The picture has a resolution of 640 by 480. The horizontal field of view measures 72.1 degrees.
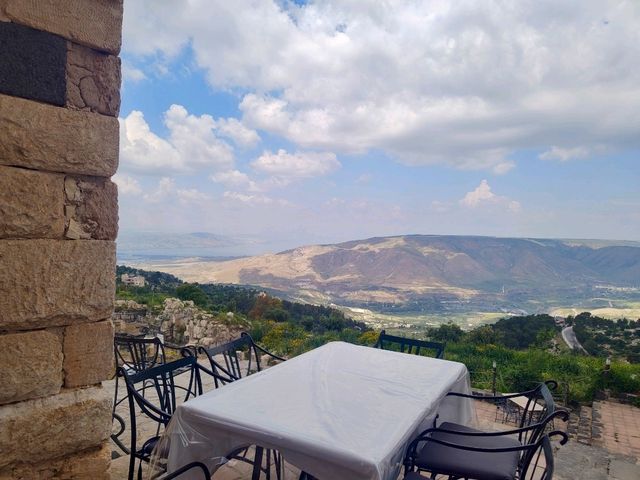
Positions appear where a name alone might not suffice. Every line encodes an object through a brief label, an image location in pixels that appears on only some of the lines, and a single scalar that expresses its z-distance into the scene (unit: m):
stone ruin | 6.31
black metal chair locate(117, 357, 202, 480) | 2.04
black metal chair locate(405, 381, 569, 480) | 2.16
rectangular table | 1.69
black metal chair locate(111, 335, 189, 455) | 2.82
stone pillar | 1.48
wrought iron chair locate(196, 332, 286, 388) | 2.94
